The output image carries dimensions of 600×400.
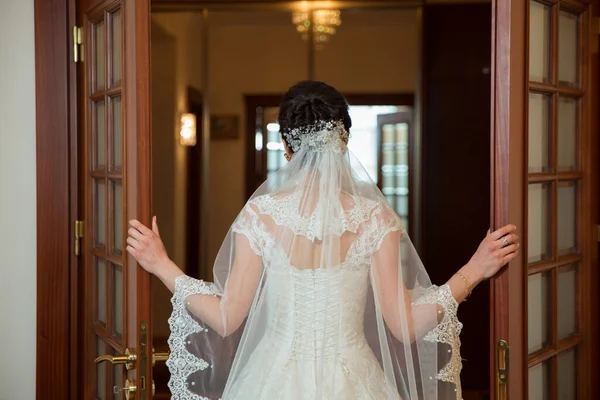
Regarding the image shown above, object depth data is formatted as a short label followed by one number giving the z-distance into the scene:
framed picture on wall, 5.91
